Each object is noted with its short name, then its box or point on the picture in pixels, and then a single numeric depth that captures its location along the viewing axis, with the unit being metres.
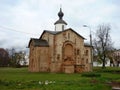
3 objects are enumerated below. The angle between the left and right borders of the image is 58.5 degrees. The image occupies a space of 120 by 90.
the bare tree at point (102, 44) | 32.71
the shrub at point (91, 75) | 18.49
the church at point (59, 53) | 26.34
